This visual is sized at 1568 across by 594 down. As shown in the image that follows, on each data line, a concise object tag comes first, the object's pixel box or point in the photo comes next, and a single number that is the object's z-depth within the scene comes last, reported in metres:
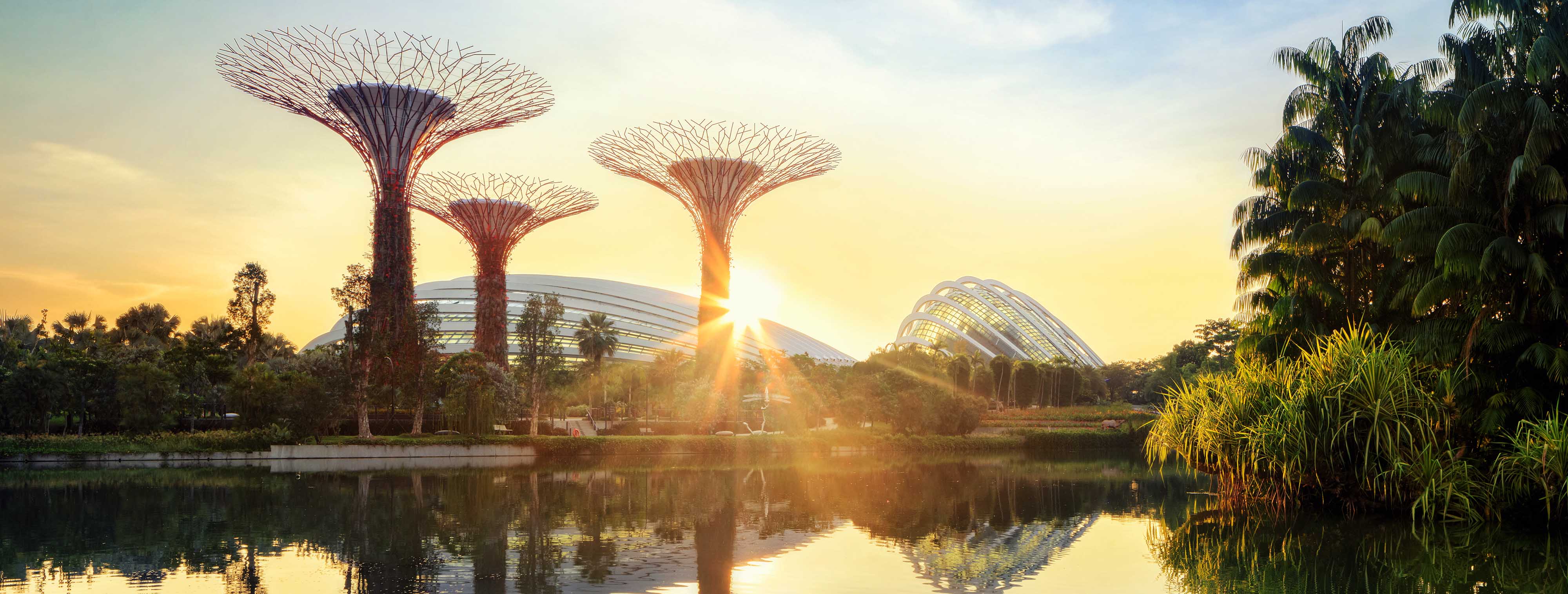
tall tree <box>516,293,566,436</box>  47.50
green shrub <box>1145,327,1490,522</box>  19.23
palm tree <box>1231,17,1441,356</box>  24.75
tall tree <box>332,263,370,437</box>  42.25
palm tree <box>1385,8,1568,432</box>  19.34
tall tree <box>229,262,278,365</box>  49.69
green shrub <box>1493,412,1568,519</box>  17.27
